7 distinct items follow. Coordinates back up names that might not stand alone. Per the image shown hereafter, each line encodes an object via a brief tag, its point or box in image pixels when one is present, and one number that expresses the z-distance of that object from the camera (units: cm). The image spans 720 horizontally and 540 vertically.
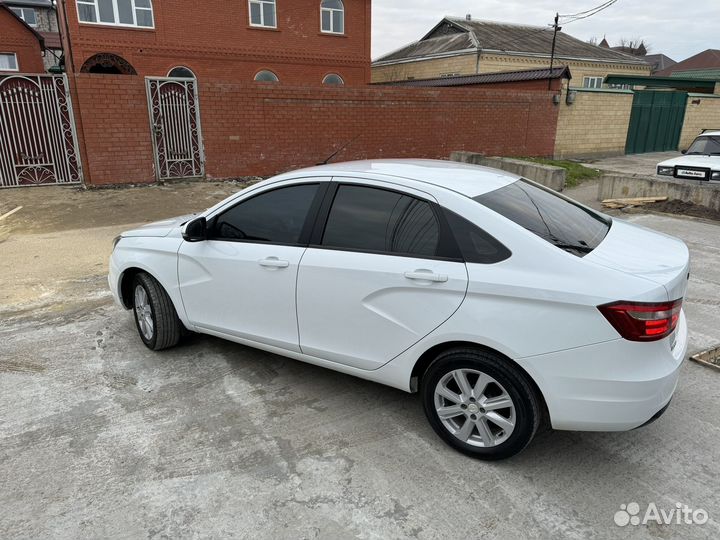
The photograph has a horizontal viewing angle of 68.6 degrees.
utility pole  2610
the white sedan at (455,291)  253
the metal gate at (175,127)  1190
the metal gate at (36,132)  1095
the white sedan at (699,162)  1029
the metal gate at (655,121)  2217
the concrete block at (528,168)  1227
